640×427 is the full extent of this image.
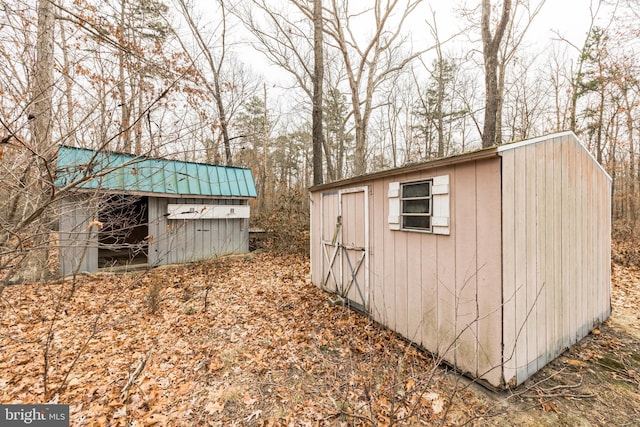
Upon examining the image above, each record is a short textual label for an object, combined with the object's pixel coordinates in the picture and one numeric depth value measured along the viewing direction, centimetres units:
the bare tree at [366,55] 947
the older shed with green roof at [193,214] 688
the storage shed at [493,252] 270
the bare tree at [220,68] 1206
